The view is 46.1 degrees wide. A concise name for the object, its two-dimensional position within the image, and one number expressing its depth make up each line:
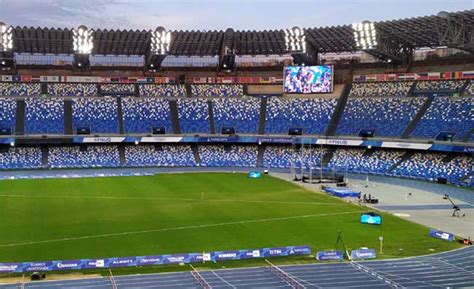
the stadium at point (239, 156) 33.66
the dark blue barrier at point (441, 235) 39.92
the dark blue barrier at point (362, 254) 34.94
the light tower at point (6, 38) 85.94
